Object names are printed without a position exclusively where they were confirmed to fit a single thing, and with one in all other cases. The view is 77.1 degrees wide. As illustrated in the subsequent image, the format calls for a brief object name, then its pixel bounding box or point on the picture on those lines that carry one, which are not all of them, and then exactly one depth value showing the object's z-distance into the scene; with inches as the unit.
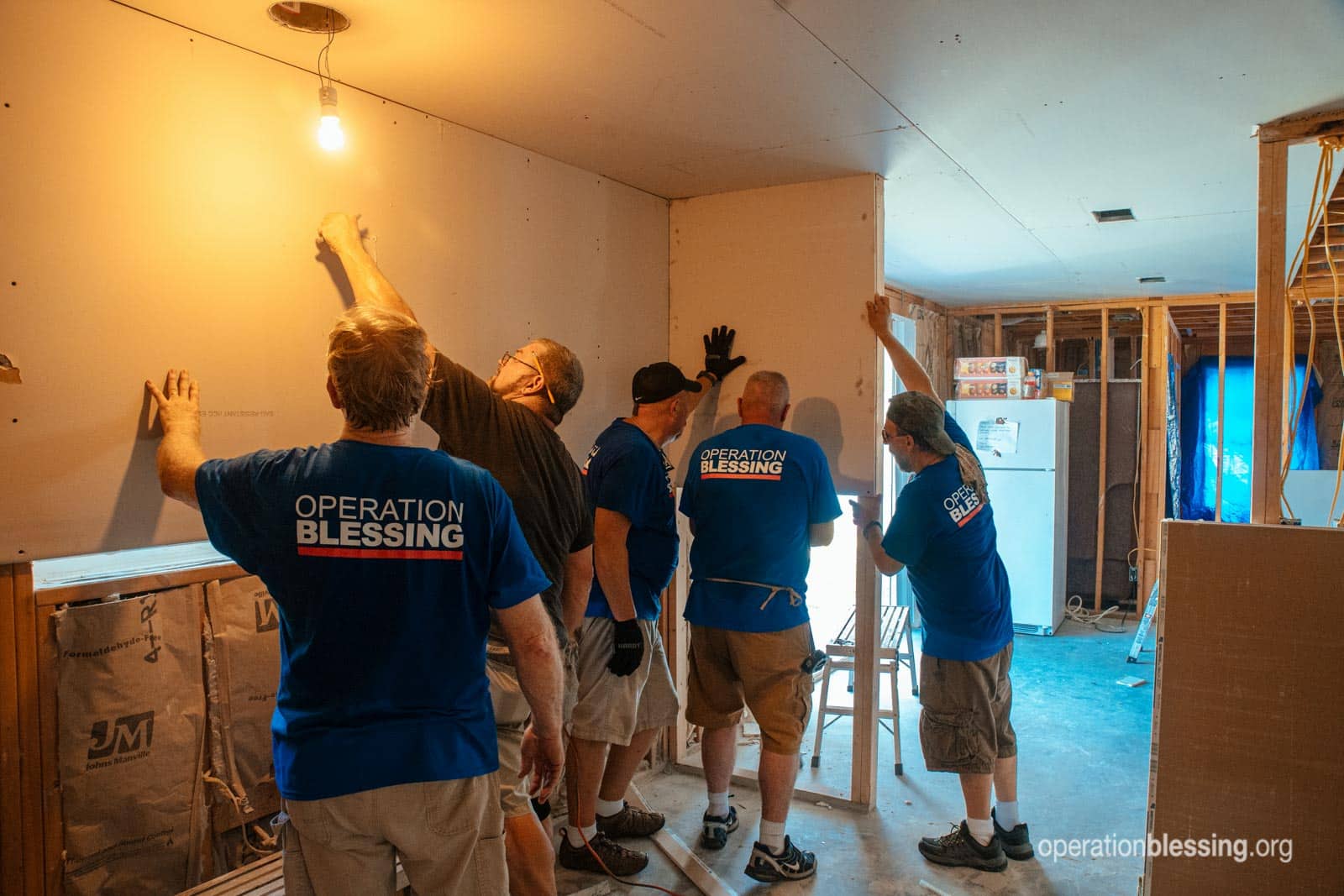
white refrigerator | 215.2
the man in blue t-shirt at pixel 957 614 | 101.7
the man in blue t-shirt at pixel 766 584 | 101.7
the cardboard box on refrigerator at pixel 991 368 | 218.7
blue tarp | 253.6
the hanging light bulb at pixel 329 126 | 74.5
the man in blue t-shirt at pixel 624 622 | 96.3
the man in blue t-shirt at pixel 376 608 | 52.0
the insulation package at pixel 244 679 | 79.3
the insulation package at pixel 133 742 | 67.6
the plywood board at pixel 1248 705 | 73.1
